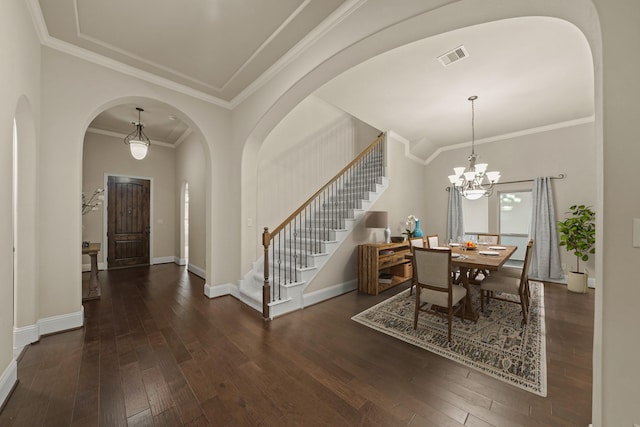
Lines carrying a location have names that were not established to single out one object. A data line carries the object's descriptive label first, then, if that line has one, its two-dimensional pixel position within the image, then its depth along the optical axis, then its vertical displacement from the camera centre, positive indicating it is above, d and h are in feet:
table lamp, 13.65 -0.38
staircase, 10.84 -1.28
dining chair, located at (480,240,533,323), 9.55 -2.98
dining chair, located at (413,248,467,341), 8.45 -2.47
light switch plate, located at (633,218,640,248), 3.65 -0.29
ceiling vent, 9.28 +6.27
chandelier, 11.75 +1.79
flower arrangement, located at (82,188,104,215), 17.71 +0.91
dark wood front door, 19.30 -0.76
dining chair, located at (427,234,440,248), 13.92 -1.66
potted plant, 13.84 -1.44
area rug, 6.74 -4.38
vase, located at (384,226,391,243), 15.55 -1.43
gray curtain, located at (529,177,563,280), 16.19 -1.49
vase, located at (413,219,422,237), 16.28 -1.36
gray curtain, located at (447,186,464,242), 20.67 -0.34
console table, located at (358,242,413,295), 13.19 -3.03
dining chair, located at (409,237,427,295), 12.83 -1.60
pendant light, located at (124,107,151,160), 14.26 +3.85
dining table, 9.32 -1.94
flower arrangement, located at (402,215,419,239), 17.32 -0.83
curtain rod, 16.31 +2.45
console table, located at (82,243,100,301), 12.09 -3.52
